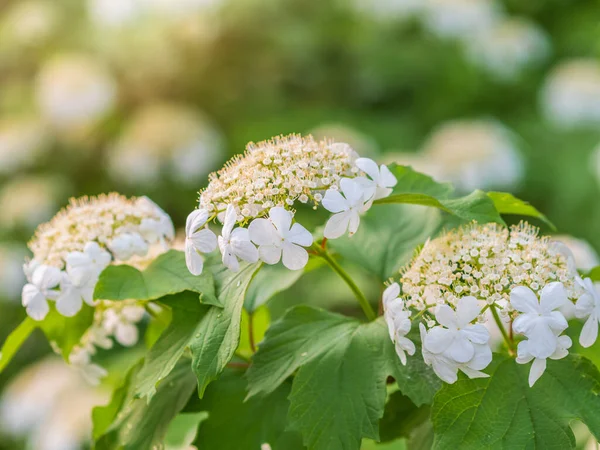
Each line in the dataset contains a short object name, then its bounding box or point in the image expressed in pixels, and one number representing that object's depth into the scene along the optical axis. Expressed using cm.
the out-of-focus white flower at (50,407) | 189
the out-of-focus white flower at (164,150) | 255
